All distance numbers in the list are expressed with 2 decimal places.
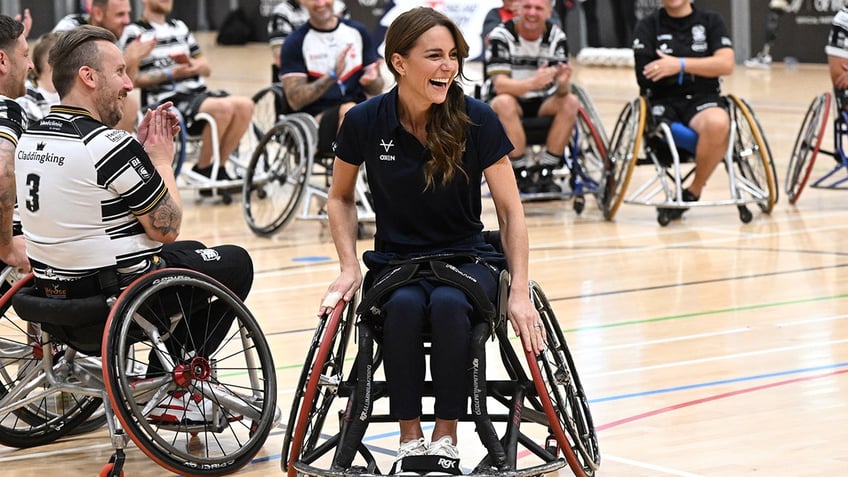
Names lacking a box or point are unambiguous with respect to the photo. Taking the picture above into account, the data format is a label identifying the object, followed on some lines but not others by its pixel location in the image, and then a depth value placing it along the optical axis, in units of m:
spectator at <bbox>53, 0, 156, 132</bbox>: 15.73
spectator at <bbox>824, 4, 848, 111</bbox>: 15.57
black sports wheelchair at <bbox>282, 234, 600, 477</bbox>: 6.31
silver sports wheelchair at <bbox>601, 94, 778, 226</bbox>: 14.87
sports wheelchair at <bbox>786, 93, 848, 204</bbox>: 15.89
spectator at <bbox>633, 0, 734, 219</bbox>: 14.91
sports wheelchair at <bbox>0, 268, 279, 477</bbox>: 6.82
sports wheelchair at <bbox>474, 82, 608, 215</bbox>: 16.11
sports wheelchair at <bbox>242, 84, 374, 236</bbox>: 14.94
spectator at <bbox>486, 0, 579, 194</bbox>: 15.85
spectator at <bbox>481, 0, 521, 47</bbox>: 17.19
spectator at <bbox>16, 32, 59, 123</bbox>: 11.83
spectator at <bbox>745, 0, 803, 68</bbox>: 31.55
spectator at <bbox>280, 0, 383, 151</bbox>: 15.35
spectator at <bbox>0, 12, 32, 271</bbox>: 7.99
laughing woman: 6.76
